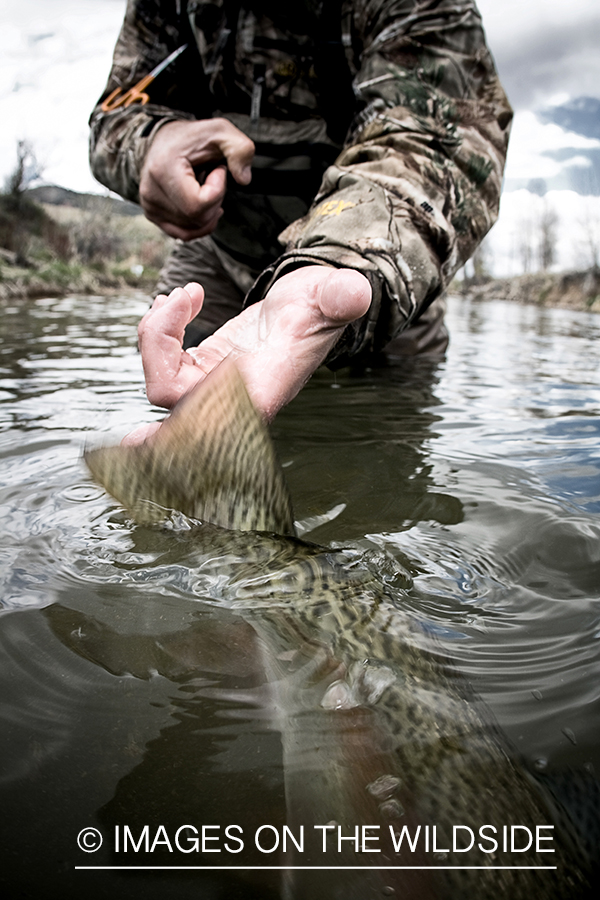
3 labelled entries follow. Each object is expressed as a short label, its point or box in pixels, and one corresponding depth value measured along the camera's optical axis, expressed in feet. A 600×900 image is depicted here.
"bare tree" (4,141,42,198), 69.82
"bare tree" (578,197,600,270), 103.31
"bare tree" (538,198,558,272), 168.25
